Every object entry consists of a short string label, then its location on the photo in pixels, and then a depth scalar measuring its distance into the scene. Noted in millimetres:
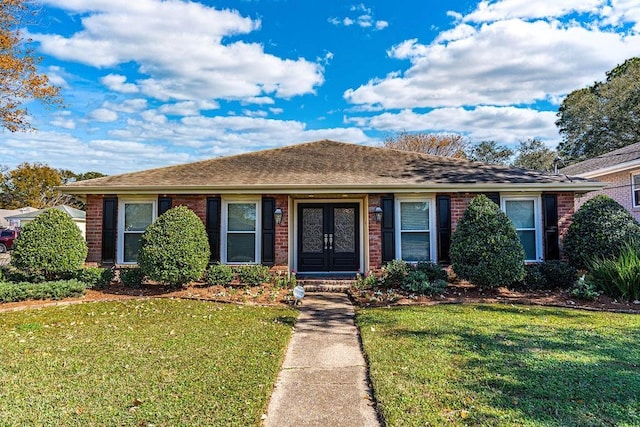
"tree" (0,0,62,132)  11969
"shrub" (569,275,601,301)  7551
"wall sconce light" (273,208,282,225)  9969
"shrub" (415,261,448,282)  9188
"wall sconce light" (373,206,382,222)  9906
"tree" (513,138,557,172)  31984
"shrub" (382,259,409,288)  9078
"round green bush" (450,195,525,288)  8180
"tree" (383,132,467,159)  31903
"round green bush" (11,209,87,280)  8484
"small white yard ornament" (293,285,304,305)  7448
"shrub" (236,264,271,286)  9344
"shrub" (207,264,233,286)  9328
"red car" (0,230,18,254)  25625
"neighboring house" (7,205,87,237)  24969
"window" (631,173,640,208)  14575
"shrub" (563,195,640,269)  8555
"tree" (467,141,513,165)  32812
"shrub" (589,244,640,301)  7457
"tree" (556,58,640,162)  25508
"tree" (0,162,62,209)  37319
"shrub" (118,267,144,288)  9156
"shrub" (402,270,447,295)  8289
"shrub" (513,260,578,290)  8836
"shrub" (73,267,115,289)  9039
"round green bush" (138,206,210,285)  8500
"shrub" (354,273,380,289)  9211
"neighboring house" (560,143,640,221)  14539
